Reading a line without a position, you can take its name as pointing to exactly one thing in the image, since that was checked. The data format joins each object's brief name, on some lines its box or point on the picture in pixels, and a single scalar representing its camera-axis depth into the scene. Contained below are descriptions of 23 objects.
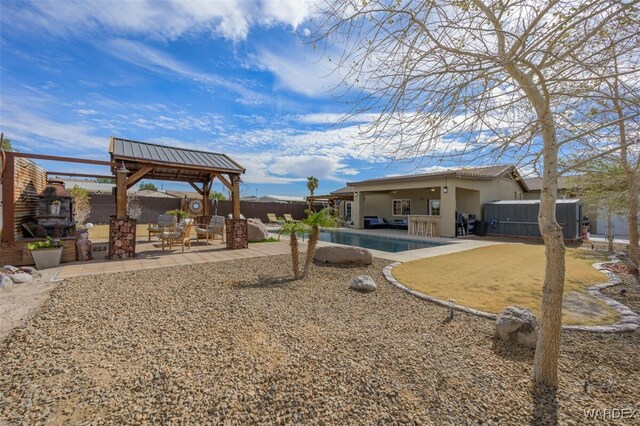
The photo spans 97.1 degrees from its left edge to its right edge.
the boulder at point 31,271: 5.85
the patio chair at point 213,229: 11.60
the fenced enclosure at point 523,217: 13.22
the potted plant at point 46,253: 6.53
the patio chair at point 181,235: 9.16
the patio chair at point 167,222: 11.20
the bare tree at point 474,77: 2.31
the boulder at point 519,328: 3.21
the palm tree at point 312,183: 33.32
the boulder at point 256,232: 12.52
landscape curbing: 3.69
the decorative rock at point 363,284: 5.32
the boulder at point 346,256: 7.62
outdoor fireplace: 8.02
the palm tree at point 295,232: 6.10
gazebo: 7.98
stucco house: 15.12
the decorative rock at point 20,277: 5.39
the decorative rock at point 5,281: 5.03
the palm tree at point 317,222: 6.08
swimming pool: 12.45
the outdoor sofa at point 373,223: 21.16
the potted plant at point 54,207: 8.77
